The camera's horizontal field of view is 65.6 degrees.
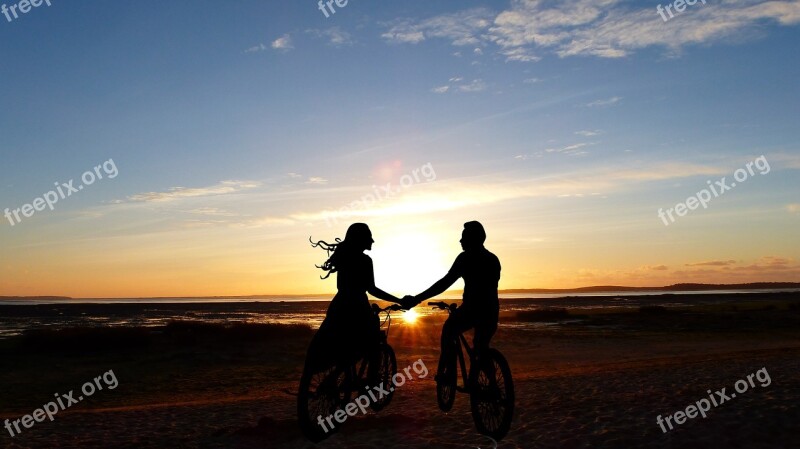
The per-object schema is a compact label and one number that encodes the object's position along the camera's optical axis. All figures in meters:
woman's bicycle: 8.12
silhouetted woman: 8.58
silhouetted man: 8.59
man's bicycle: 8.41
